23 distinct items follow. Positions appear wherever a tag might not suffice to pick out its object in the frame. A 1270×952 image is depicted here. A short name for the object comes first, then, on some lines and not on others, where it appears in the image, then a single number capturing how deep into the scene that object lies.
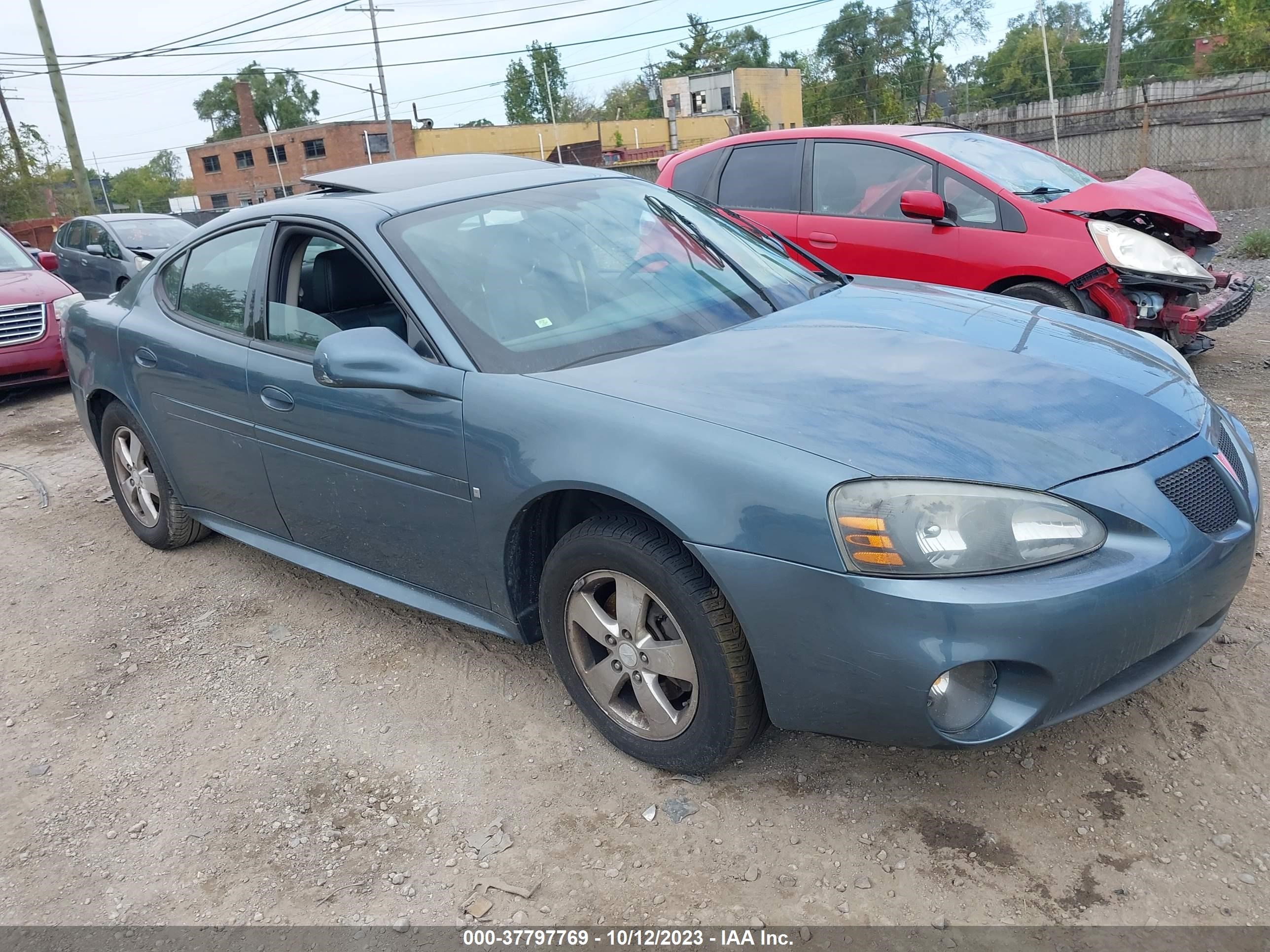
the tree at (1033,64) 49.03
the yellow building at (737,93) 60.50
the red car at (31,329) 8.24
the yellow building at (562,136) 54.22
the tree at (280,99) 86.31
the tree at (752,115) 56.47
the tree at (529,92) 86.88
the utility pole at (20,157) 31.53
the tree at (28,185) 31.53
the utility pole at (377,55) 43.53
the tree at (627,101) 83.25
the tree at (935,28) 55.97
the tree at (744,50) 80.75
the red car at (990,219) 5.37
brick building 58.84
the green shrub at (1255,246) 9.55
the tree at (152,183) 105.19
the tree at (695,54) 79.56
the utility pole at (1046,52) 13.91
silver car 12.05
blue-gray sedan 2.12
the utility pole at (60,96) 20.83
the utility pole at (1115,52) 20.58
